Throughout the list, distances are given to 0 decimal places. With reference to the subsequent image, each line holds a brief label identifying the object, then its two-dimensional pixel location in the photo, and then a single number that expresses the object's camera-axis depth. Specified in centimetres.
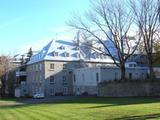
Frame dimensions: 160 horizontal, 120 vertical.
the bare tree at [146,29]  6125
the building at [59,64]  9206
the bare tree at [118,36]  6512
